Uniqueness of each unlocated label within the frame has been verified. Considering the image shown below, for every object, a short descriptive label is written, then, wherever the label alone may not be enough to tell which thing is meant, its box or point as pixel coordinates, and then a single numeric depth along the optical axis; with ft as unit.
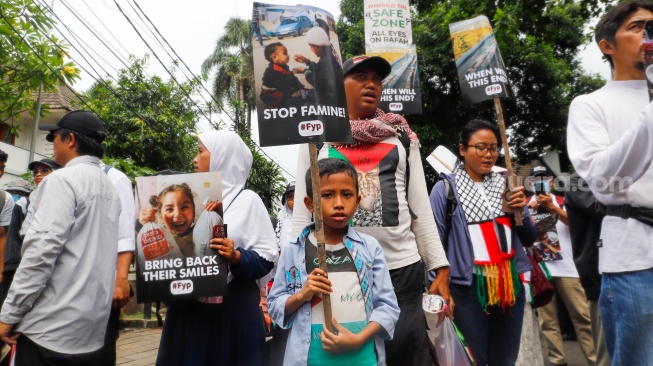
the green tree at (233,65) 111.65
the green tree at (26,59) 19.83
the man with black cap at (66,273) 8.91
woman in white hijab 9.79
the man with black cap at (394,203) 9.18
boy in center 7.94
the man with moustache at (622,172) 6.71
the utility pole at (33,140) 39.93
